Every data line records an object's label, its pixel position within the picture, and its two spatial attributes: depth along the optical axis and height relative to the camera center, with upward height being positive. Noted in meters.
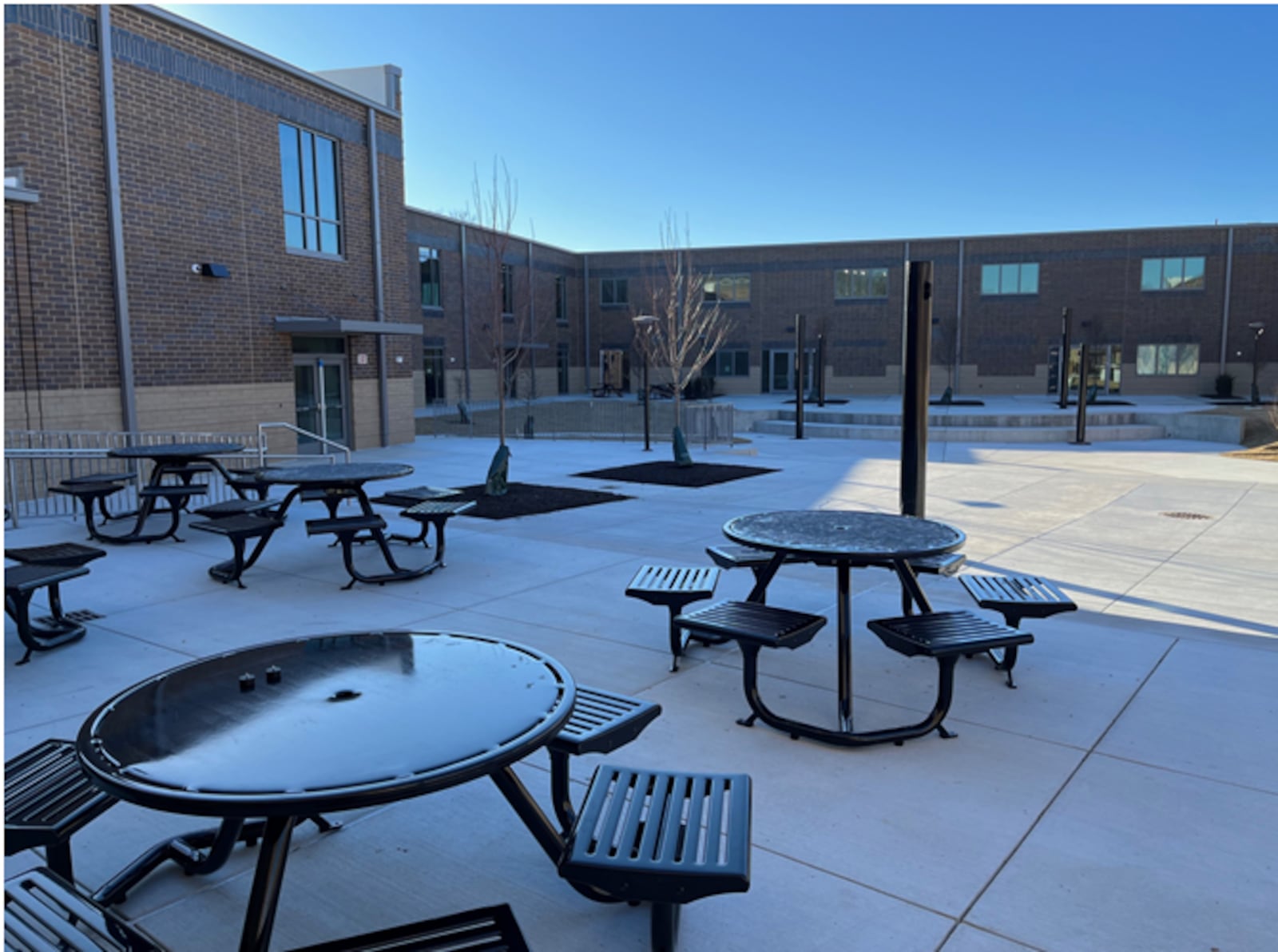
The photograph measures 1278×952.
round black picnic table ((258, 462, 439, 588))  7.76 -1.04
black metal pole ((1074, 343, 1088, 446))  20.78 -1.00
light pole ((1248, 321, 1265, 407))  33.62 +0.40
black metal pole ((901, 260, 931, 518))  7.01 -0.15
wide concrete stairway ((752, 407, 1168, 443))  22.45 -1.51
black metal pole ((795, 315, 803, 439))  21.91 -0.40
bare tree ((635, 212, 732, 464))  21.02 +1.50
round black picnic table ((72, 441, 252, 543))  9.77 -1.25
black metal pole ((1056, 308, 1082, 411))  22.61 +0.00
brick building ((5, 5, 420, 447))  13.36 +2.43
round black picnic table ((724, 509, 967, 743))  4.67 -0.94
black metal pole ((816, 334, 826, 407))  29.61 +0.23
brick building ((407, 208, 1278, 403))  38.78 +2.97
